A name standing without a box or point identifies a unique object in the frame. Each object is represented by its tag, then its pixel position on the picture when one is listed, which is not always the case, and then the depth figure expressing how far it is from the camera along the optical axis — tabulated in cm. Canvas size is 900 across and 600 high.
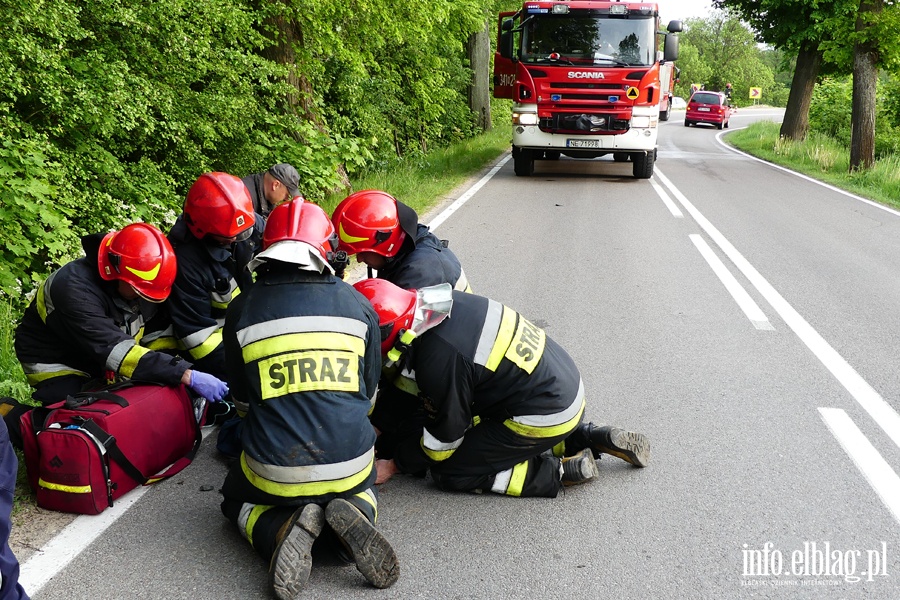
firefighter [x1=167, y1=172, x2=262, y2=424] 474
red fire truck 1519
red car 4500
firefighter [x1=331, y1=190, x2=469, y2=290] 440
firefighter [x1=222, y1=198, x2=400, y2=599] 312
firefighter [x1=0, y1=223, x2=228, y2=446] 402
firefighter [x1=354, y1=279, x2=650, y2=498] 355
